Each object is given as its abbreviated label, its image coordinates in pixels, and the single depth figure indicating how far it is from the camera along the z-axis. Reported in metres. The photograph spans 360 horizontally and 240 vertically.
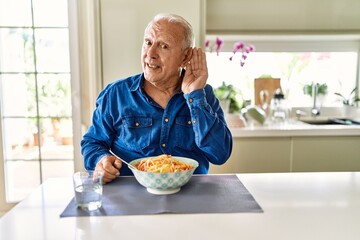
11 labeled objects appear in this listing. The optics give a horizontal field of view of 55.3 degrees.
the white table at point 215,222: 0.81
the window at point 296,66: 3.00
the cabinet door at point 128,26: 2.24
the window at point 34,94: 2.40
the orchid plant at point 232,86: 2.59
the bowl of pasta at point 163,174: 1.03
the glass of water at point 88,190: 0.96
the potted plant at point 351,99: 2.96
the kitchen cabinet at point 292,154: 2.39
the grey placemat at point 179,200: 0.94
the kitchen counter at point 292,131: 2.35
